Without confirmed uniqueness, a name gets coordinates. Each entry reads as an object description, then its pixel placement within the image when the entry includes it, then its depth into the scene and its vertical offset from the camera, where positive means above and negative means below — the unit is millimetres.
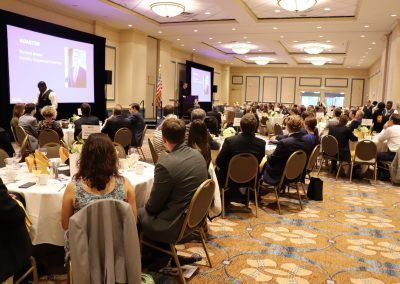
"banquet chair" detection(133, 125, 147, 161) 8004 -875
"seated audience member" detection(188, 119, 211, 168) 3822 -364
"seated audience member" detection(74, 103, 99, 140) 6711 -403
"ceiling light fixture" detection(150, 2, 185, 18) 9711 +2372
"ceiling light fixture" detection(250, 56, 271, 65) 20534 +2373
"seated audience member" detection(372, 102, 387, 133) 9859 -275
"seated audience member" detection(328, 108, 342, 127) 8077 -182
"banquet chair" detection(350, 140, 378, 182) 6863 -874
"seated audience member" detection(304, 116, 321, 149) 6098 -313
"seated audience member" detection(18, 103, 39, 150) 6235 -455
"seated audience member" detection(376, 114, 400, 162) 7023 -560
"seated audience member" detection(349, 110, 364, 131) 8143 -274
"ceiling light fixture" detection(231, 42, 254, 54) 16516 +2385
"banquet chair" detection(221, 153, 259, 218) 4488 -797
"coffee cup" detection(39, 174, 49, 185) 2957 -646
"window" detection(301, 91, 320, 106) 26156 +466
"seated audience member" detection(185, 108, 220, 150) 5578 -191
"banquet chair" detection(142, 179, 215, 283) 2727 -826
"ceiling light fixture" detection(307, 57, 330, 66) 20484 +2471
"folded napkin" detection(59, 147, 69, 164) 3637 -558
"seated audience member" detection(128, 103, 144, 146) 7773 -517
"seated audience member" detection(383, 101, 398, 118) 9493 -70
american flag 14977 +339
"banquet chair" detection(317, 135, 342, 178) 7191 -813
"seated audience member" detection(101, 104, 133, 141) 7215 -489
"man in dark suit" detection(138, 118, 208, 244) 2699 -645
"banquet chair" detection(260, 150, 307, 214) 4763 -834
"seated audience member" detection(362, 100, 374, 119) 11533 -196
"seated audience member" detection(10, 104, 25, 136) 6545 -278
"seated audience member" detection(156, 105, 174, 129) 7144 -188
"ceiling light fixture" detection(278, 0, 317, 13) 8680 +2316
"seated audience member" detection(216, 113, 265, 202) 4586 -516
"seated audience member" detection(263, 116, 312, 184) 4926 -586
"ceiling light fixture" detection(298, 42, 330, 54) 15609 +2373
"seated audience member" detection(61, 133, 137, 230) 2297 -515
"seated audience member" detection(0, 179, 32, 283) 1896 -745
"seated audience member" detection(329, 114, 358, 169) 7164 -575
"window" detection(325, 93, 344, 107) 25734 +437
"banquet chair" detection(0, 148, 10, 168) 3863 -644
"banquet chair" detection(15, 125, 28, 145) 6022 -614
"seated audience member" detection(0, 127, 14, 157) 4740 -596
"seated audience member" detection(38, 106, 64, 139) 6062 -413
